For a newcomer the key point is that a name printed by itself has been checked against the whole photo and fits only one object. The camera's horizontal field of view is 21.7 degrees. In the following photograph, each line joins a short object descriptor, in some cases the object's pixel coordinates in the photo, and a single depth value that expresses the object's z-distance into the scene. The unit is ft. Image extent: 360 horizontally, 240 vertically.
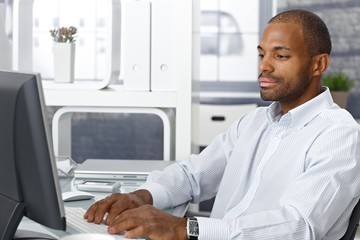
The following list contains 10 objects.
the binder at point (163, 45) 10.30
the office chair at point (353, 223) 7.58
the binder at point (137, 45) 10.23
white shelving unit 10.10
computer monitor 6.36
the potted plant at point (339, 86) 17.14
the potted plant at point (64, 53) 10.58
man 7.27
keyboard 7.26
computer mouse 8.48
